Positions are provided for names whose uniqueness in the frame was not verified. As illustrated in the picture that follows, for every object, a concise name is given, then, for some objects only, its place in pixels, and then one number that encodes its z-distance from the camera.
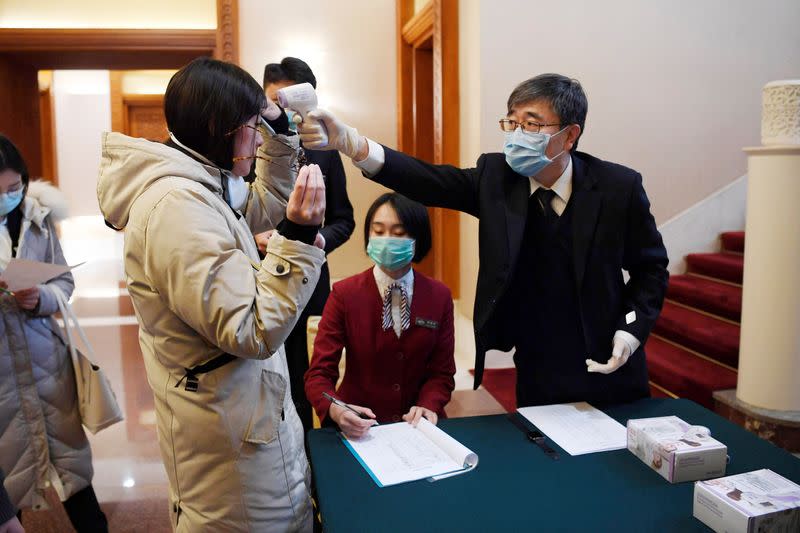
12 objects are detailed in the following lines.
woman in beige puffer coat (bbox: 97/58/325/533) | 1.19
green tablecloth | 1.24
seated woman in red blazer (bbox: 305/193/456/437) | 2.08
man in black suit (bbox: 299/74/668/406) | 1.79
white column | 3.09
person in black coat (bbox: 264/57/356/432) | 2.65
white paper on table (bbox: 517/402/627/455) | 1.56
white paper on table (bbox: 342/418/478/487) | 1.43
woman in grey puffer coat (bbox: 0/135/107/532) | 2.26
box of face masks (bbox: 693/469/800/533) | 1.15
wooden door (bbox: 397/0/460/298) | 4.78
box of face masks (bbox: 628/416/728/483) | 1.39
